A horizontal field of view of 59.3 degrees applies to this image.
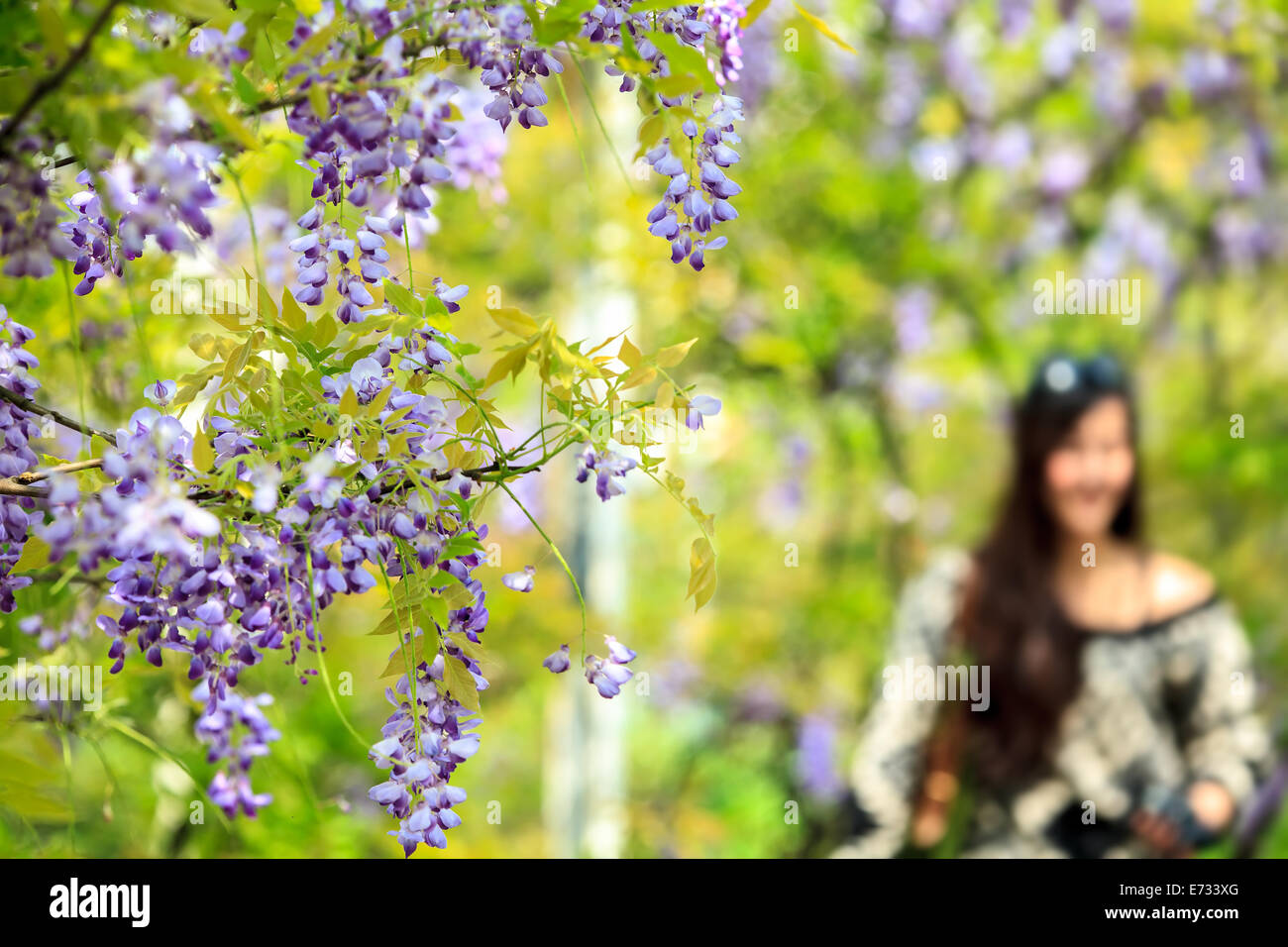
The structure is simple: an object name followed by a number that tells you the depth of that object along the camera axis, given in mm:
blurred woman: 2301
